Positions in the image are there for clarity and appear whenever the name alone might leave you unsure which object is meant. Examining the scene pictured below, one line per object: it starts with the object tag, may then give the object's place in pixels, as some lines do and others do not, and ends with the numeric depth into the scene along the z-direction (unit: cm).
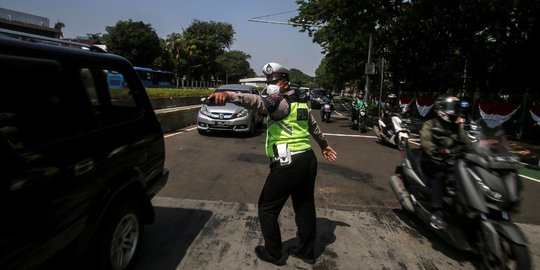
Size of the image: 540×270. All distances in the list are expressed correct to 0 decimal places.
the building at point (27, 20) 3624
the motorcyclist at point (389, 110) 1150
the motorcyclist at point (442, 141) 404
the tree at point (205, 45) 6479
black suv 209
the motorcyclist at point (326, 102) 1921
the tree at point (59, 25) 8306
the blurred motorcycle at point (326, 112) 1872
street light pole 2129
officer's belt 339
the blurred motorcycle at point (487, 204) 310
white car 1152
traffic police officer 335
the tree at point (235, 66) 10186
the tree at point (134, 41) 6028
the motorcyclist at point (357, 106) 1548
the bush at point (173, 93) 2316
